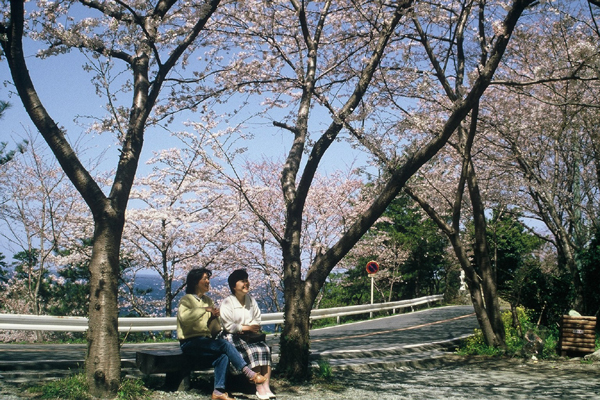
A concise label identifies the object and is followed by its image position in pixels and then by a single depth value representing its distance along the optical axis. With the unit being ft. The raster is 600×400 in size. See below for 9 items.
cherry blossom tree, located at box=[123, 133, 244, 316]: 61.41
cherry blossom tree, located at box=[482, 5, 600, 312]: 42.45
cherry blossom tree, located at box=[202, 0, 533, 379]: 23.79
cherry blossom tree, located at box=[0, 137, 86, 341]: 64.69
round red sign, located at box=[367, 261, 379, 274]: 76.64
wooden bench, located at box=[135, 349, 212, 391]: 19.26
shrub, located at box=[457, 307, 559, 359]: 34.78
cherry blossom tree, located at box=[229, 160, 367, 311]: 72.84
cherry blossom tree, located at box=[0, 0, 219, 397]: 18.47
